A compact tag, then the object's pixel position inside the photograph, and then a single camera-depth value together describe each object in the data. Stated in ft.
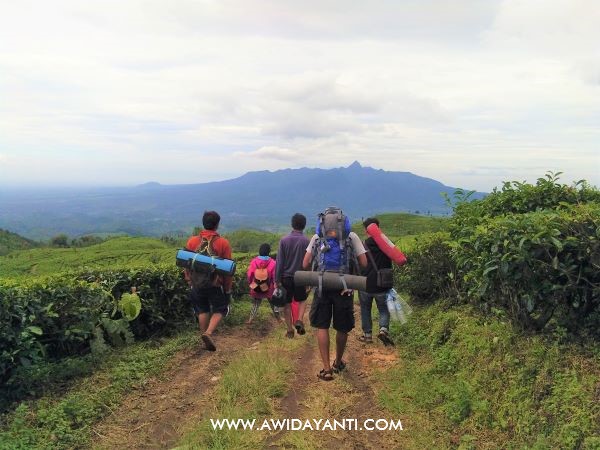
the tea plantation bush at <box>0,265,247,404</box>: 16.93
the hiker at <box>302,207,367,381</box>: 18.54
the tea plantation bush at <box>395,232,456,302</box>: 23.76
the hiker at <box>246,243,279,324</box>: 28.60
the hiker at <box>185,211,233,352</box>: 22.28
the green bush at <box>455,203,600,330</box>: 12.98
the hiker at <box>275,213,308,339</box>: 23.72
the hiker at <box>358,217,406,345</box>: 23.27
